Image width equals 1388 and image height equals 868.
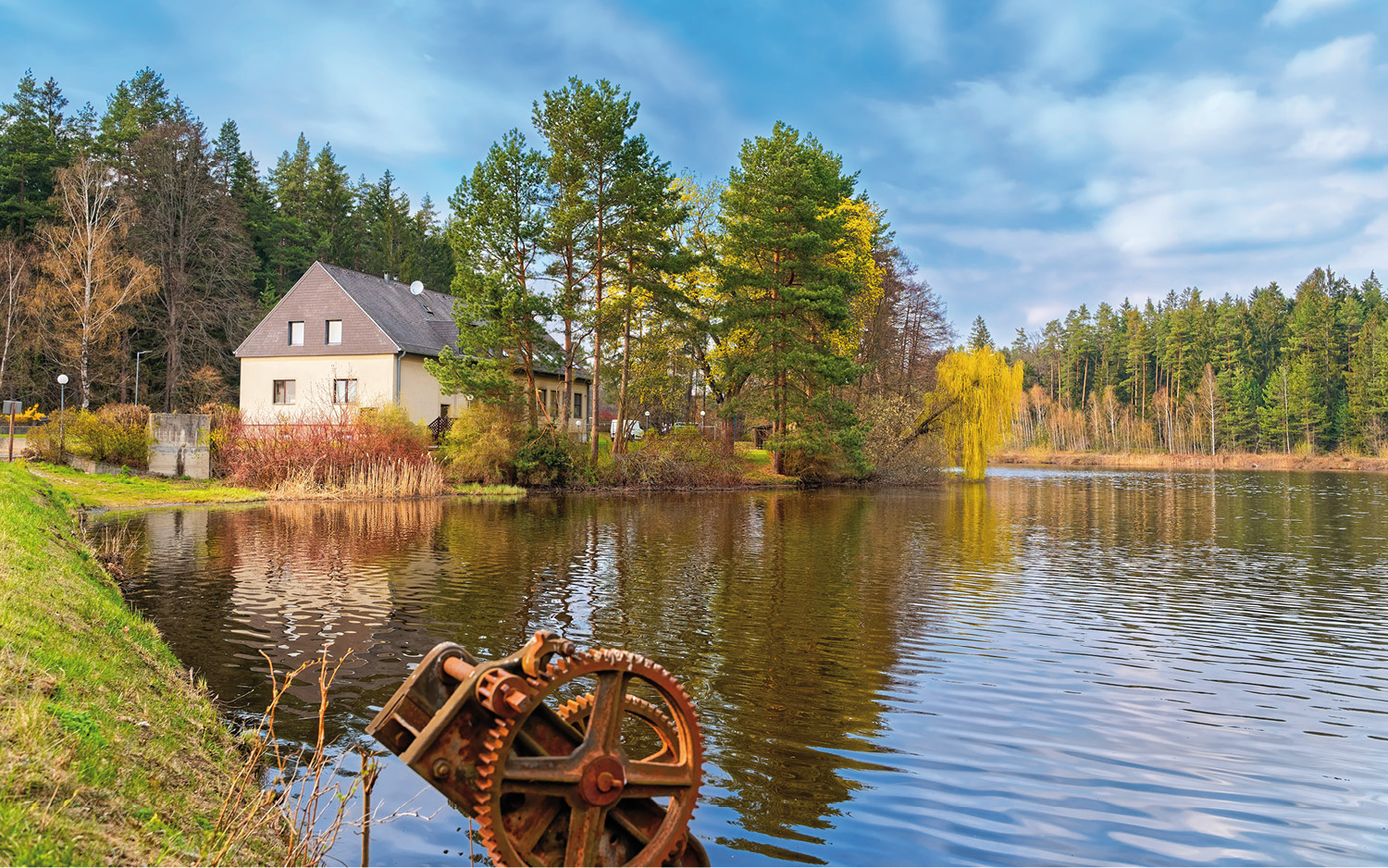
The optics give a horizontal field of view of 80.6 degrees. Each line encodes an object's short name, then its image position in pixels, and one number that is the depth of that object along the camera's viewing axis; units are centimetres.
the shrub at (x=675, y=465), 3525
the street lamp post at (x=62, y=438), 2819
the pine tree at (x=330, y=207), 6262
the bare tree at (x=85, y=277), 3794
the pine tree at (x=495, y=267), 3130
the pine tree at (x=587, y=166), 3231
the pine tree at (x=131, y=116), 4675
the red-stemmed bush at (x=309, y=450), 2761
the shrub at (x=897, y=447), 4138
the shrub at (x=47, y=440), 2834
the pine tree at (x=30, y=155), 4469
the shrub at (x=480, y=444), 3142
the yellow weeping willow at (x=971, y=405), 4334
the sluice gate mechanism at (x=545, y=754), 330
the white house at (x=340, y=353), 3806
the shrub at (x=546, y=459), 3262
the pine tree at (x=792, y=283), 3650
